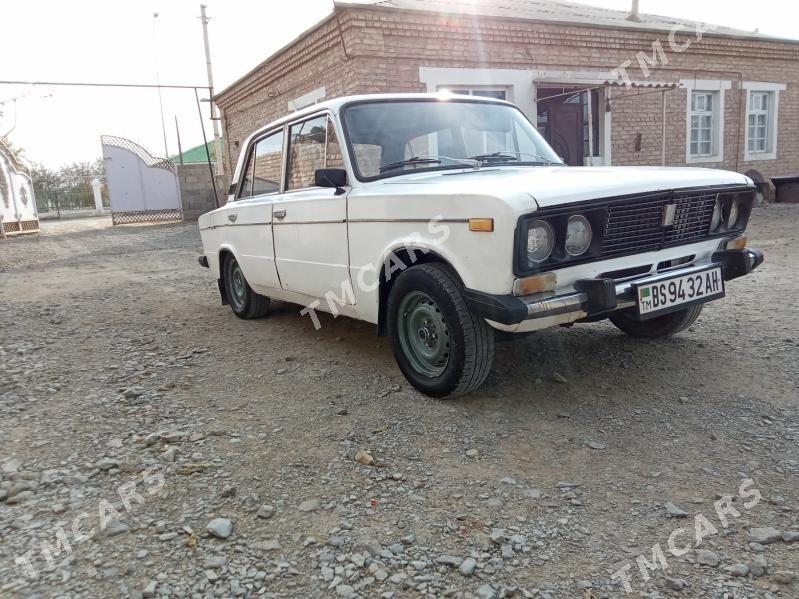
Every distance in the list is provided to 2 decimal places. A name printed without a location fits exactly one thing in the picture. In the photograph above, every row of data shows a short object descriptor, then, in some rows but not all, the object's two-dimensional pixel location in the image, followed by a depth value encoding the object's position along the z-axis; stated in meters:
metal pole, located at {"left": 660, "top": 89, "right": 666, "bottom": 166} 12.65
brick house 9.99
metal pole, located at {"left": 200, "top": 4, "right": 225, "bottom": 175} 17.36
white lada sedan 2.80
